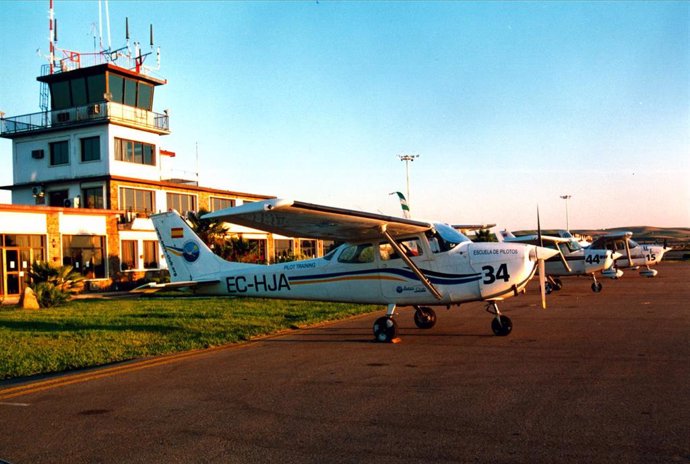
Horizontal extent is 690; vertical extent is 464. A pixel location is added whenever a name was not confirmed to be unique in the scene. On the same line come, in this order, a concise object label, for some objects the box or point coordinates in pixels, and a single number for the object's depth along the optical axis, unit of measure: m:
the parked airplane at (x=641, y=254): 33.56
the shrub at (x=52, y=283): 21.61
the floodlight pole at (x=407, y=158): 58.86
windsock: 40.96
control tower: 34.00
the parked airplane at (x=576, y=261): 26.36
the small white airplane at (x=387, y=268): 11.63
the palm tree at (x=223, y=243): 32.44
